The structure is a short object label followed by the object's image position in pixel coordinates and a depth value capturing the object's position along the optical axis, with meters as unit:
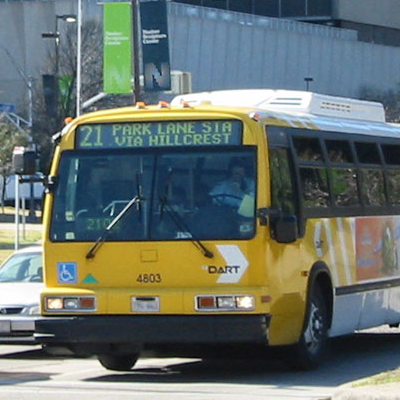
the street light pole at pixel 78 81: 39.56
